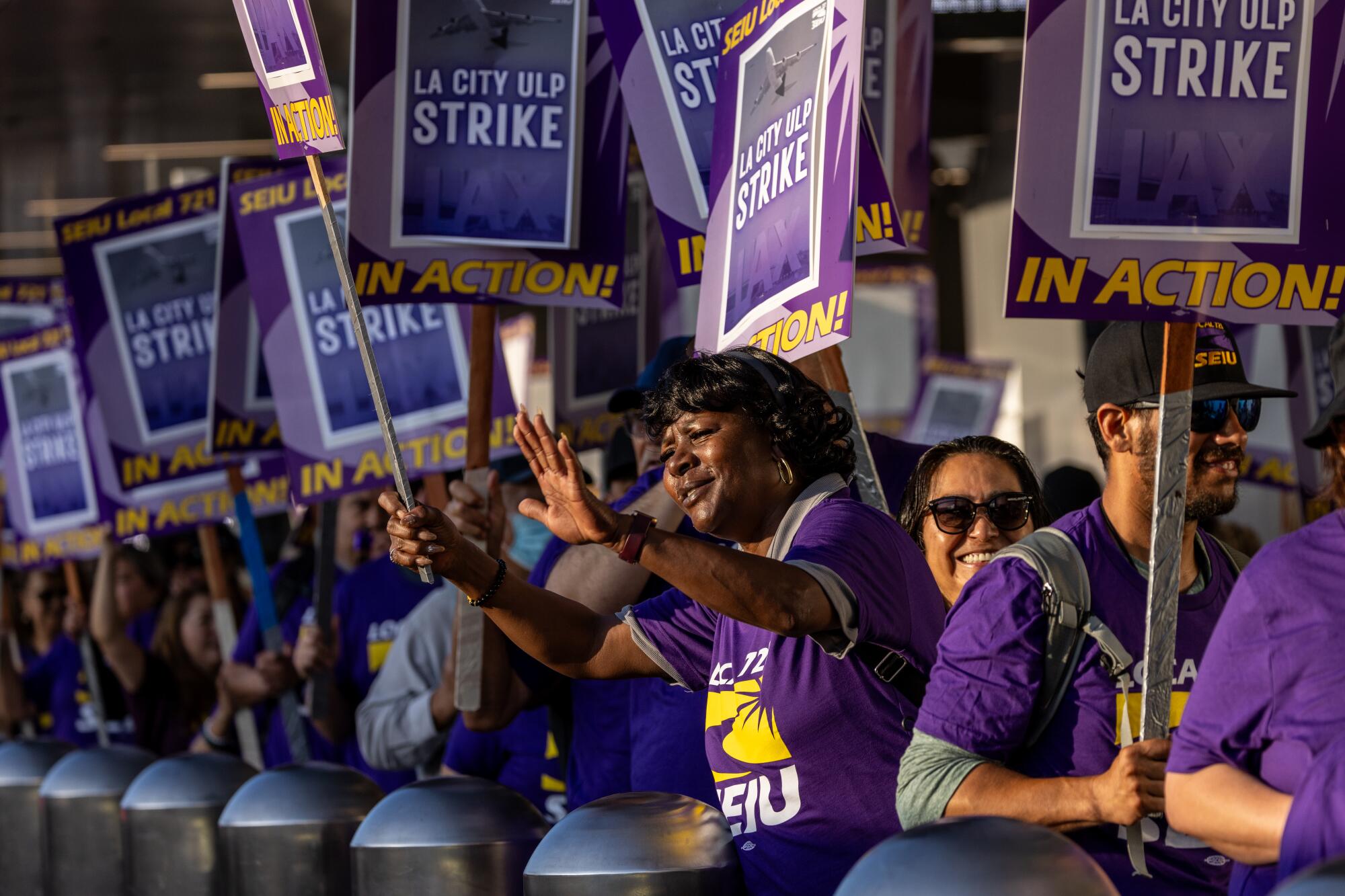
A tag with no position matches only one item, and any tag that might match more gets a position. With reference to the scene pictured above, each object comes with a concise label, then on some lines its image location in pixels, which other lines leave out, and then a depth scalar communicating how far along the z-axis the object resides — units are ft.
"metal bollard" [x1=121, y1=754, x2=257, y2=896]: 32.71
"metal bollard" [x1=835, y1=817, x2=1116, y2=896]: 16.26
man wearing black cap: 19.06
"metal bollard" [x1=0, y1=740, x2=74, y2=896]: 40.11
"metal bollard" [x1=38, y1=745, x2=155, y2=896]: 36.19
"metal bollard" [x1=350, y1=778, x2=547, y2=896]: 25.43
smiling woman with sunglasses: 26.99
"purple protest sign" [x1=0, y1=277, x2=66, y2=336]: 86.94
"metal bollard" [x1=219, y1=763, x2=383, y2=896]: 29.45
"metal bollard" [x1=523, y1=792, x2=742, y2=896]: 21.65
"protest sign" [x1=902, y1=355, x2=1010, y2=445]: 93.09
